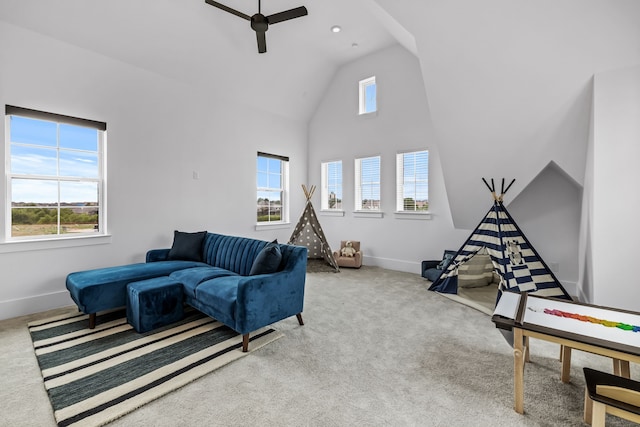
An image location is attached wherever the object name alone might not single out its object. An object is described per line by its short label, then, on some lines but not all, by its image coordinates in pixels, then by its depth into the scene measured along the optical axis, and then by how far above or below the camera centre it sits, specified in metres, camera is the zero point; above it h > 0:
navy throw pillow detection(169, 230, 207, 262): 3.84 -0.48
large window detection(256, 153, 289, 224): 5.86 +0.48
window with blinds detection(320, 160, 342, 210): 6.31 +0.55
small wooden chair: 1.27 -0.83
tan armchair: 5.43 -0.90
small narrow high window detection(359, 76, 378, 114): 5.68 +2.26
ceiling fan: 3.06 +2.08
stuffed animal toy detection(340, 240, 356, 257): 5.54 -0.74
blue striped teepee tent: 3.16 -0.51
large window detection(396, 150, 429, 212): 5.07 +0.53
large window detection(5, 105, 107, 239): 3.25 +0.42
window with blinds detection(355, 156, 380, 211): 5.70 +0.55
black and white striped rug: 1.82 -1.16
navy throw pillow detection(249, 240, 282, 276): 2.79 -0.48
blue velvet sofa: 2.51 -0.70
